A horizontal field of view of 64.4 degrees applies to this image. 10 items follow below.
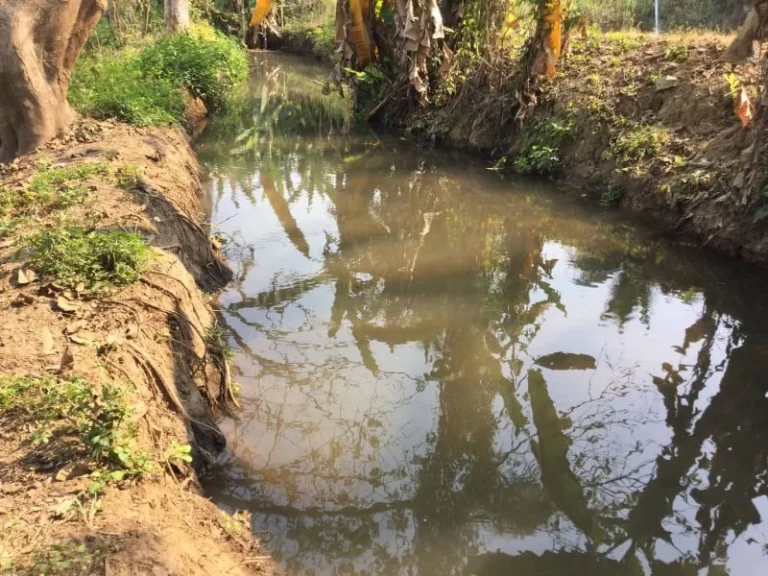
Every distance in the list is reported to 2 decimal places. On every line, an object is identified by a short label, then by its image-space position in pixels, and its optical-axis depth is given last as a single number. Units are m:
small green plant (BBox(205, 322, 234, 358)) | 4.56
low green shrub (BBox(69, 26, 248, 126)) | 9.38
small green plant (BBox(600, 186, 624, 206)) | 8.45
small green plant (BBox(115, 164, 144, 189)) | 6.16
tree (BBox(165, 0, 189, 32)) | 16.88
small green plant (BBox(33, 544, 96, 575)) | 2.29
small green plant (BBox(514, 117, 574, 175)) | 9.62
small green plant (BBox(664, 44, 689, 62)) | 8.99
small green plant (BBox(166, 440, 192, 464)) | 3.23
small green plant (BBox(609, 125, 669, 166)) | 8.17
